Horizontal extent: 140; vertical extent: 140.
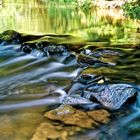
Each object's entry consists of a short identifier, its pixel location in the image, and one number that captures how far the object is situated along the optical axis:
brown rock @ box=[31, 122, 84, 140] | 2.87
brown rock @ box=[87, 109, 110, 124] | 3.22
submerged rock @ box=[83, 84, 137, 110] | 3.56
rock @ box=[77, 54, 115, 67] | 5.20
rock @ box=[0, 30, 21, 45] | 7.34
